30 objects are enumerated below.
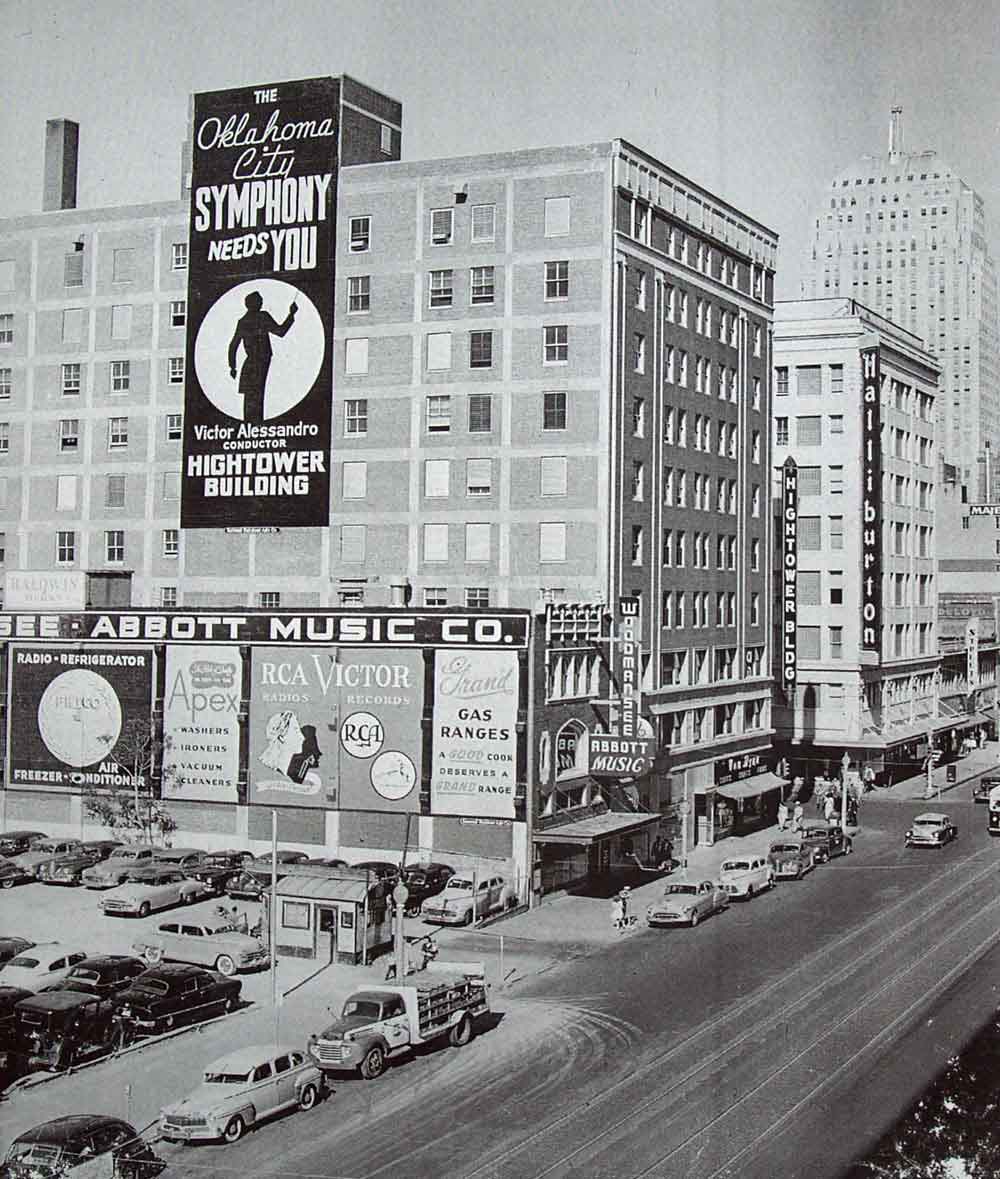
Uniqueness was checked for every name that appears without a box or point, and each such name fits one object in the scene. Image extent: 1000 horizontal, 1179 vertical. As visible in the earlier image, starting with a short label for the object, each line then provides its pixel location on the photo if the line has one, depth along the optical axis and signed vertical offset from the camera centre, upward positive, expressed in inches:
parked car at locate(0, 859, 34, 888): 2236.7 -396.3
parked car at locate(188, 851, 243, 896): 2207.2 -385.0
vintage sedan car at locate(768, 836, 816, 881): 2391.7 -382.9
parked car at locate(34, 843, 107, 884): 2251.5 -387.8
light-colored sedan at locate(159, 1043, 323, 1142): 1167.0 -386.2
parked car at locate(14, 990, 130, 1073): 1391.5 -400.6
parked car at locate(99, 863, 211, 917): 2052.2 -391.8
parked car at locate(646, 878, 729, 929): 2017.7 -388.0
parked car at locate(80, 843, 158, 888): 2202.3 -382.1
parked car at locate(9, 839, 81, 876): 2289.6 -375.4
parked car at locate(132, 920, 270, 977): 1740.9 -394.0
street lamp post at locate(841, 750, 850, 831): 2897.4 -344.2
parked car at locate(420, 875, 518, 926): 2010.3 -388.7
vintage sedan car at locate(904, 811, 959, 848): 2667.3 -373.9
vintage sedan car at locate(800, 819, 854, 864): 2527.1 -376.4
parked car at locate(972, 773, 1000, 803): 3331.7 -381.3
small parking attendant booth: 1801.2 -369.2
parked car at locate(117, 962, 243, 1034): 1487.5 -389.5
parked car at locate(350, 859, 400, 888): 1908.2 -365.6
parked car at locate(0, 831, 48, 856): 2390.5 -372.0
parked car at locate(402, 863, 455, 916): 2149.4 -381.6
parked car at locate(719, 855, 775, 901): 2197.3 -379.2
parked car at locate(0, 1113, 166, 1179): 1068.5 -387.5
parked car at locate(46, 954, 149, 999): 1577.3 -388.7
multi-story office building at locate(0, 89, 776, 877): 2561.5 +356.5
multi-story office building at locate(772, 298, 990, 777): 3587.6 +224.7
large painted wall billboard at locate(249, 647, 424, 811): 2266.2 -174.5
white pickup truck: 1322.6 -372.5
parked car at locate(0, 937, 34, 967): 1736.0 -395.3
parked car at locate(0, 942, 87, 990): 1636.3 -396.9
